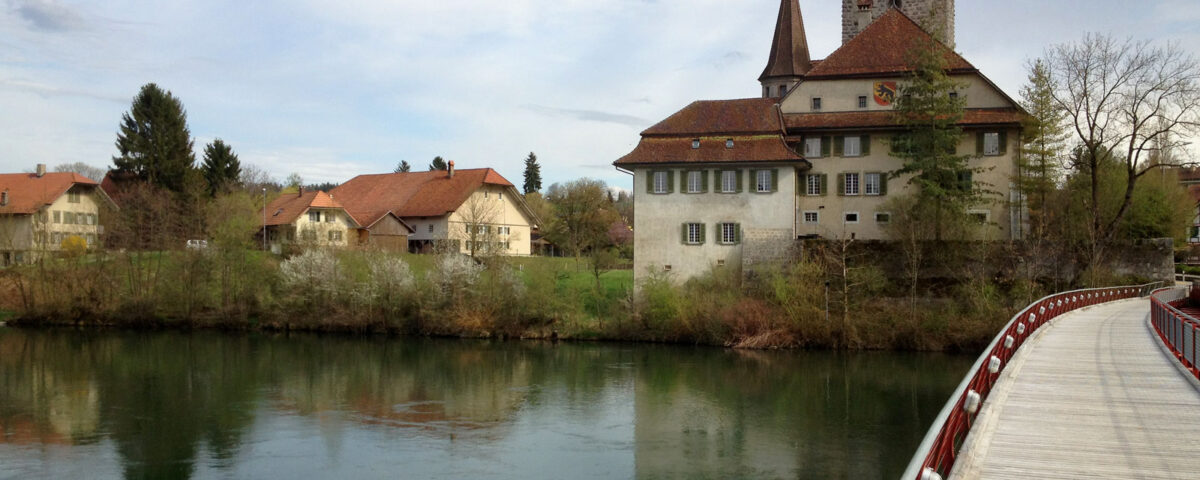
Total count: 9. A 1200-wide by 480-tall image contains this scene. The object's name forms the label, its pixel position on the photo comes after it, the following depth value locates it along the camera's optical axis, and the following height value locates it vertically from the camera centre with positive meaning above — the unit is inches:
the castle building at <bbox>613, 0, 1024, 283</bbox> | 1600.6 +159.9
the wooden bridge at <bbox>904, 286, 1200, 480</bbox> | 309.6 -67.6
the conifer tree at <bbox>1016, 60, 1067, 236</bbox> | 1576.0 +184.8
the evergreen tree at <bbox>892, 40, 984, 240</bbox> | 1542.8 +188.7
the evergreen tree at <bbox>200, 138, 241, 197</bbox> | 2477.9 +244.7
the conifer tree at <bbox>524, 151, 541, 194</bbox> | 4074.8 +353.2
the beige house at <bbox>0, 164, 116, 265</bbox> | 2396.7 +146.0
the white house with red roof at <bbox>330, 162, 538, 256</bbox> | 2386.8 +145.2
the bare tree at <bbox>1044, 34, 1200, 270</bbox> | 1496.1 +209.2
